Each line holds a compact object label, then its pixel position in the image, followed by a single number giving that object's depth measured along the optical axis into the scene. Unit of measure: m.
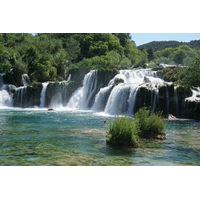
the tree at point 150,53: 90.07
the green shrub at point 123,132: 11.68
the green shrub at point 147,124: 13.56
